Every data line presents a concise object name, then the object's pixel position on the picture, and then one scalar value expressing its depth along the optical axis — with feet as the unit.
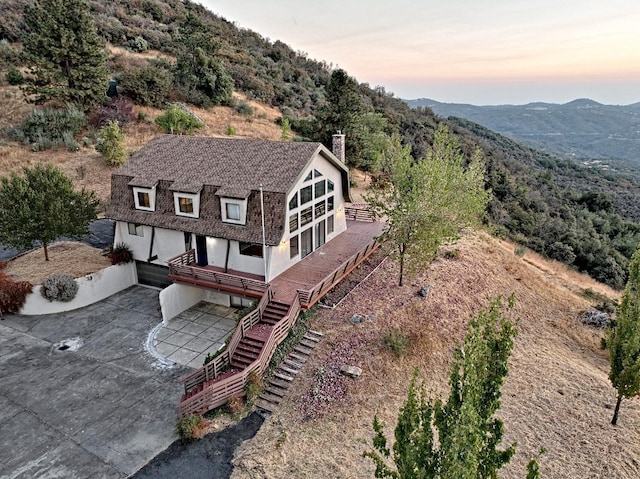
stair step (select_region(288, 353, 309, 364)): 57.31
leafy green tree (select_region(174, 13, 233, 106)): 178.33
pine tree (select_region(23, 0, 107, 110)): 131.34
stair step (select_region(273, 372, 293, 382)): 54.60
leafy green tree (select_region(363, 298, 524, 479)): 24.88
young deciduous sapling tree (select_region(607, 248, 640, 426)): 47.85
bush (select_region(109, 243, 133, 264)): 77.36
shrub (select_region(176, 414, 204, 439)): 46.03
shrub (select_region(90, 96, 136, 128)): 146.61
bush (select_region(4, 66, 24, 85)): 149.69
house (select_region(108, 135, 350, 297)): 66.13
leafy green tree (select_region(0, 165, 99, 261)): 70.79
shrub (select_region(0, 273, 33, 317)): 69.05
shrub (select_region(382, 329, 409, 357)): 59.57
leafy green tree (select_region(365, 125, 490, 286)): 66.90
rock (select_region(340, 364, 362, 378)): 55.42
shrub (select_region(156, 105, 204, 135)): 136.98
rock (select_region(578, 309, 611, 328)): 77.15
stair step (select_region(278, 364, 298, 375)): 55.57
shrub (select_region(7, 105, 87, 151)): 132.98
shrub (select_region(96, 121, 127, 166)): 123.85
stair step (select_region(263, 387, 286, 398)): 52.75
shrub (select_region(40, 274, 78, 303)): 69.62
